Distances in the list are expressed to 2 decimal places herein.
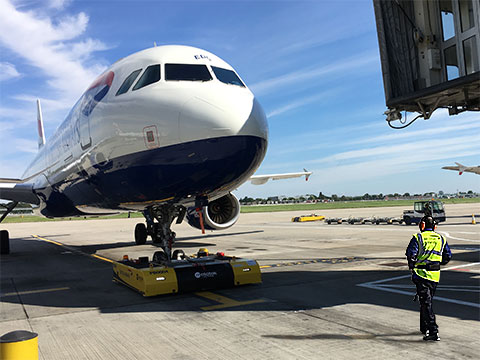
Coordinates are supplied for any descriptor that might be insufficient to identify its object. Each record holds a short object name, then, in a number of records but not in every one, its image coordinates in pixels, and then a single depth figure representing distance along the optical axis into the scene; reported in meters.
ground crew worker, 5.19
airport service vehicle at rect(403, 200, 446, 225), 27.58
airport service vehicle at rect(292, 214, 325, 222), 38.69
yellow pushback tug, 7.83
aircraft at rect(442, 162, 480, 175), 42.38
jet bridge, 8.25
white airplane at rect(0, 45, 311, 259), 7.09
